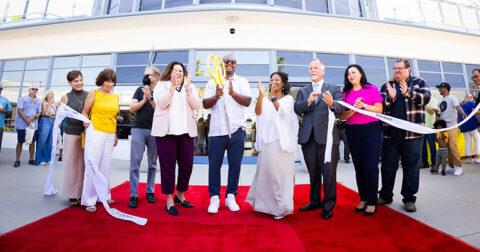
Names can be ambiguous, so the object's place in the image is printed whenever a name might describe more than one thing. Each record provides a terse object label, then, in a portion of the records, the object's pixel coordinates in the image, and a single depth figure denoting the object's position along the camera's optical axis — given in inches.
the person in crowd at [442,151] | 210.9
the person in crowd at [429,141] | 237.6
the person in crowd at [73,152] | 127.1
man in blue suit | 113.4
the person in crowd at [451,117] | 208.2
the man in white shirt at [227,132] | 120.6
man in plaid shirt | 118.1
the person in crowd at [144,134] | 130.6
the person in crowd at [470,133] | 234.8
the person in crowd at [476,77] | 147.9
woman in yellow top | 124.0
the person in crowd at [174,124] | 114.9
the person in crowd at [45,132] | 248.0
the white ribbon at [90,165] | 118.5
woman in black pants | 113.5
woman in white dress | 110.0
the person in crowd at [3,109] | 225.8
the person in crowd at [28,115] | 242.4
